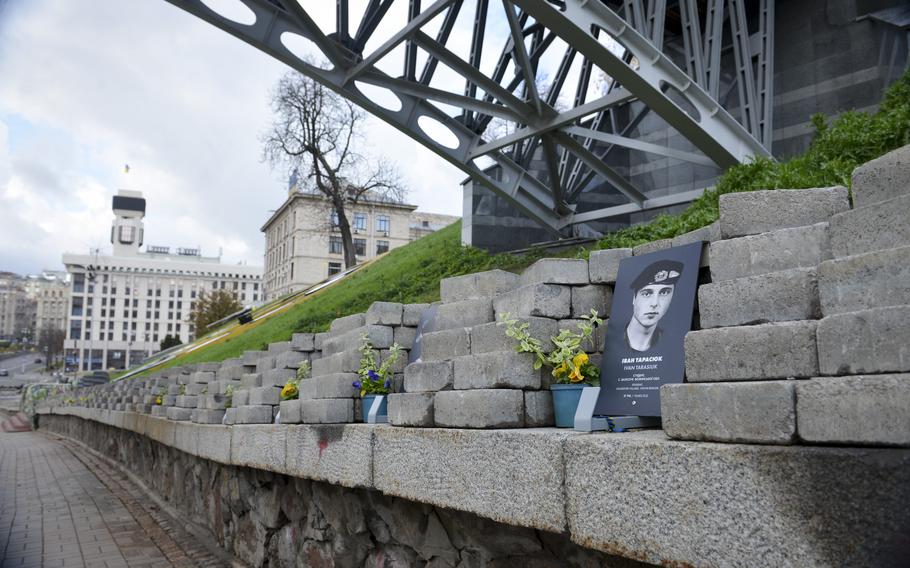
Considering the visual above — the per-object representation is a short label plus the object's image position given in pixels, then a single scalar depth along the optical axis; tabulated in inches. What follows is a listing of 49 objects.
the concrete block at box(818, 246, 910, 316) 88.0
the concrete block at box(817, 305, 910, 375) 82.9
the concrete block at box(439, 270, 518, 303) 185.3
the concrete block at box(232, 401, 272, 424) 290.8
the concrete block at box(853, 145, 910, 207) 96.6
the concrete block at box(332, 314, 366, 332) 261.9
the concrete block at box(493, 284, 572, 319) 158.4
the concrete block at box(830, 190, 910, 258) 93.0
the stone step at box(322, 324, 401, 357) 231.1
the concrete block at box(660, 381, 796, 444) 91.2
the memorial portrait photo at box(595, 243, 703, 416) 130.3
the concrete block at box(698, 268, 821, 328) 101.1
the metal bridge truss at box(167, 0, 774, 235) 480.1
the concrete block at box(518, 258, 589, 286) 160.1
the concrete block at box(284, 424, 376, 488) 190.7
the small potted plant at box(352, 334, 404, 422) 219.8
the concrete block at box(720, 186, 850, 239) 111.9
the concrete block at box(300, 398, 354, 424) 223.6
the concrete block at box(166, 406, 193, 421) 411.8
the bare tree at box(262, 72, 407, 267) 1518.2
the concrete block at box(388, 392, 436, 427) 172.6
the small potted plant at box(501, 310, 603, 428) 146.1
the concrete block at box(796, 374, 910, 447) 79.4
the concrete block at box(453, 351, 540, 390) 153.0
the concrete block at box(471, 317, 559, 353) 155.5
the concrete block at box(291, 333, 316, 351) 303.7
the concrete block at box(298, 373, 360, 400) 226.1
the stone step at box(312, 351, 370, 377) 229.8
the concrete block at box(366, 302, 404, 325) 233.0
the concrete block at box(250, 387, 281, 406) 290.0
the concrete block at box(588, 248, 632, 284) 157.5
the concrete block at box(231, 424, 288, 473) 249.9
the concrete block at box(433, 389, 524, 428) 149.4
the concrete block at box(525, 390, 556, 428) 151.7
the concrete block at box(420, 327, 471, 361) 175.3
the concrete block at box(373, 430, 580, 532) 126.6
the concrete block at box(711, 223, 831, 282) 106.0
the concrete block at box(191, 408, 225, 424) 353.7
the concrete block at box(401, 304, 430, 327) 237.5
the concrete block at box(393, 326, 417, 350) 234.8
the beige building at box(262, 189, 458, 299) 2824.8
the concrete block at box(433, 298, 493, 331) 180.7
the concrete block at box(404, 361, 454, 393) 172.1
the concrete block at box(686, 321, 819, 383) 95.4
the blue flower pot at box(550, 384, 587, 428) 144.9
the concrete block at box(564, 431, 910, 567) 79.1
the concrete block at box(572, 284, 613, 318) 160.9
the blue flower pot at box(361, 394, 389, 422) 214.8
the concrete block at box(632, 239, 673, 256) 144.3
